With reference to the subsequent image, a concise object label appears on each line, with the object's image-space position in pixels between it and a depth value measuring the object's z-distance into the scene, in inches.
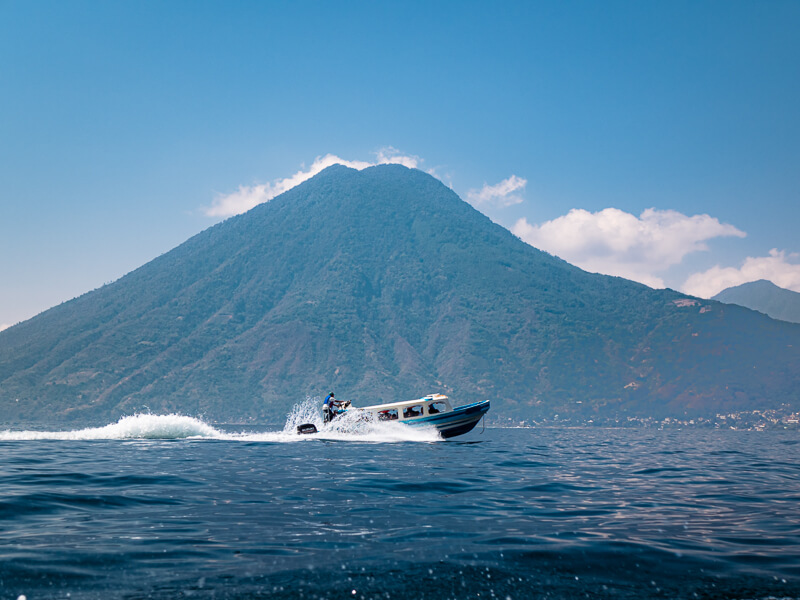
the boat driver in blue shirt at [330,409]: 1680.6
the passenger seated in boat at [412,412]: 1630.4
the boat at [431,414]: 1585.9
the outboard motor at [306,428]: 1601.9
